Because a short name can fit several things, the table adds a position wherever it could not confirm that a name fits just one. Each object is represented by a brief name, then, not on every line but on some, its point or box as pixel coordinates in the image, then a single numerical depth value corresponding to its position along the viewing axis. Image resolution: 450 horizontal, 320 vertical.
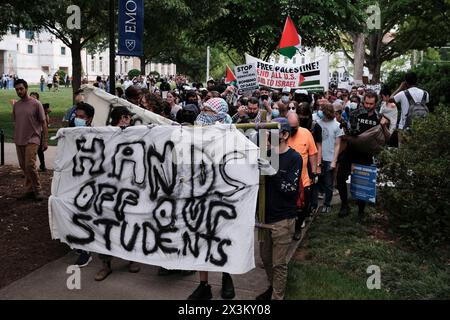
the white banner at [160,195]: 4.77
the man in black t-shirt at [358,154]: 7.34
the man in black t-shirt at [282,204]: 4.77
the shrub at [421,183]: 6.20
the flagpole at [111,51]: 8.73
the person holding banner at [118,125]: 5.44
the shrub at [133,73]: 51.84
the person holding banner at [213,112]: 5.95
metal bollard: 11.30
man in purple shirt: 8.01
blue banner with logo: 8.98
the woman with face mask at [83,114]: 6.25
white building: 67.62
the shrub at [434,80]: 18.25
